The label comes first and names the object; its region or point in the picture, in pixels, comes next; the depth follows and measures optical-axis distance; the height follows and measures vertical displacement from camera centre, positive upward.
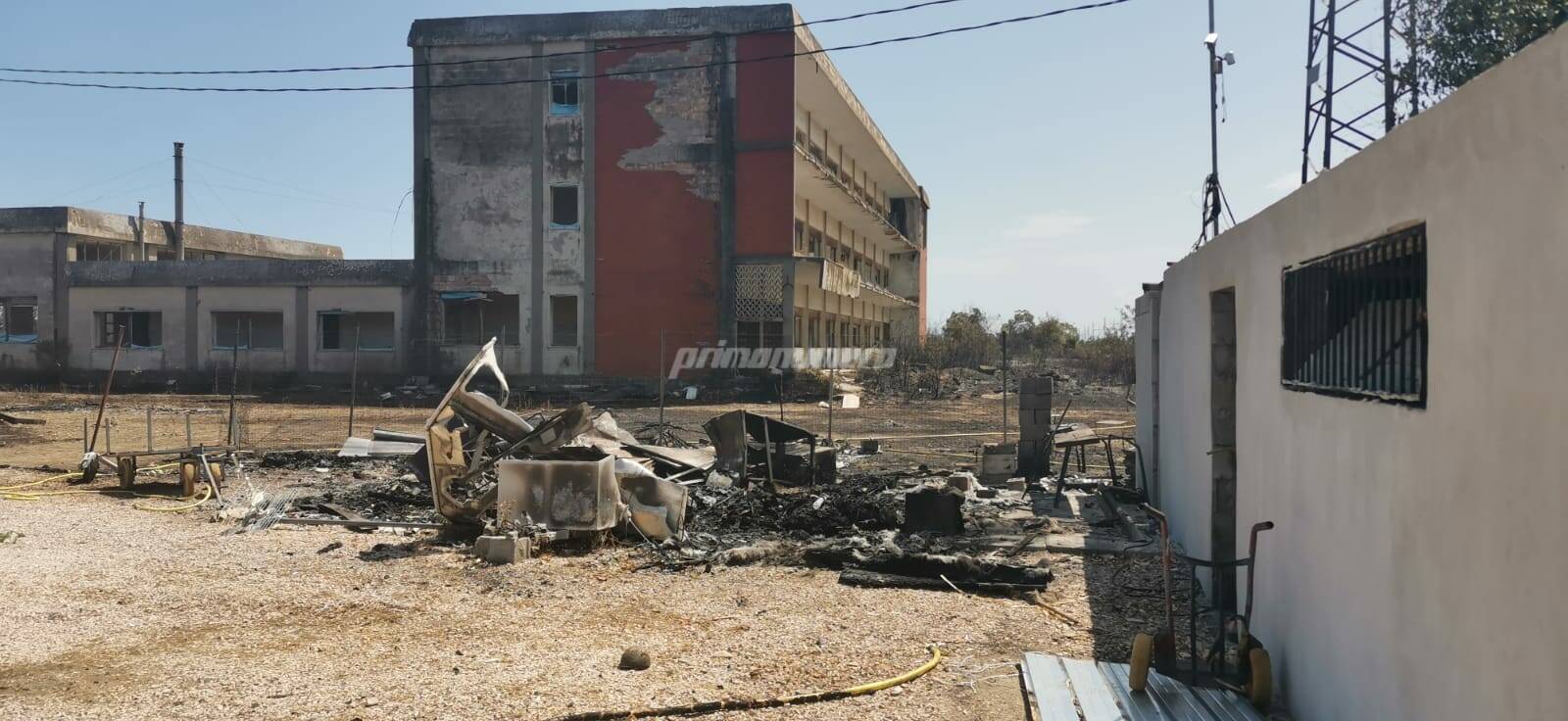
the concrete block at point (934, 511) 10.95 -1.58
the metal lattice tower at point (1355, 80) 9.01 +2.55
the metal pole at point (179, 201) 47.44 +7.48
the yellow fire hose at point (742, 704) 5.67 -1.90
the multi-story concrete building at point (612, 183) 32.38 +5.48
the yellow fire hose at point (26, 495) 13.62 -1.82
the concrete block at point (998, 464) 15.09 -1.51
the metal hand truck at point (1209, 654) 5.64 -1.61
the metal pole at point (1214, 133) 11.80 +2.70
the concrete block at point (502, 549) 9.71 -1.77
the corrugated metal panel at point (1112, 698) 5.28 -1.77
